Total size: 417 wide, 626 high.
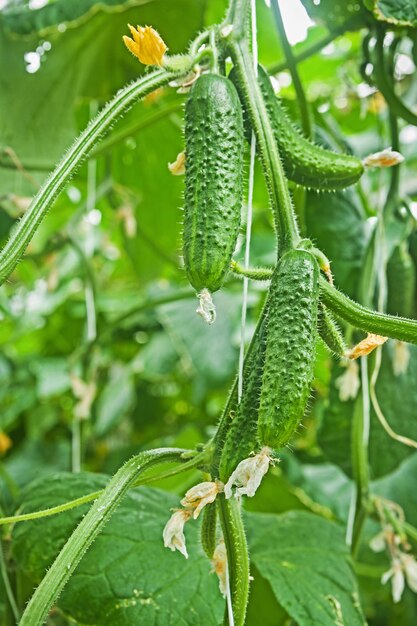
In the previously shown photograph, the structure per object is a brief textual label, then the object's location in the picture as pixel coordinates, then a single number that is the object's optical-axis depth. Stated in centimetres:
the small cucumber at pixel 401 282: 91
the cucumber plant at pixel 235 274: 62
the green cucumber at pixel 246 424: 64
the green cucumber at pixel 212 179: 63
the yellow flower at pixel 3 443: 120
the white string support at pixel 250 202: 66
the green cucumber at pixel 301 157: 71
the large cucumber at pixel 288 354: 61
